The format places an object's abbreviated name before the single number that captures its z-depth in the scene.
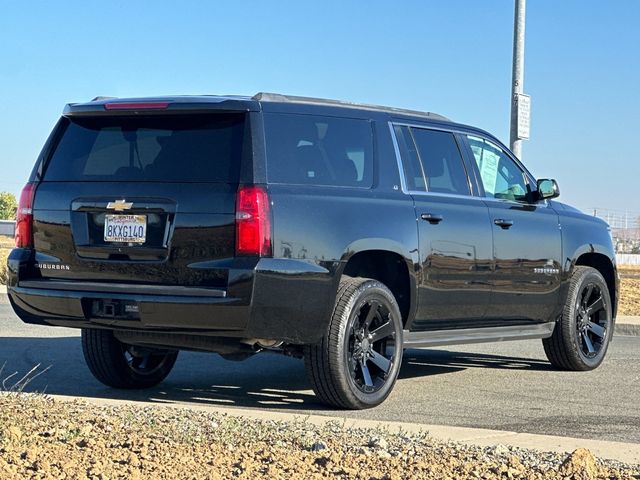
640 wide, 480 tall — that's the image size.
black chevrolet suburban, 7.48
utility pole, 16.39
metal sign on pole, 16.38
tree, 164.00
